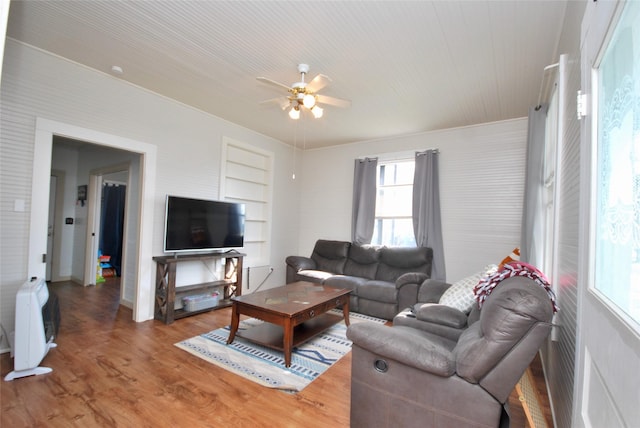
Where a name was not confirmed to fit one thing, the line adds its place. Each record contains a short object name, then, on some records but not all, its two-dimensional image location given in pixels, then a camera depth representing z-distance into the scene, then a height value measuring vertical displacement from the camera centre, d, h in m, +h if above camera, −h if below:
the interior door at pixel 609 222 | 0.70 +0.02
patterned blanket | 1.58 -0.30
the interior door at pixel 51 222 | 5.27 -0.30
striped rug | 2.27 -1.27
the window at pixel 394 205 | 4.70 +0.26
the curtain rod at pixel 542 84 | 2.70 +1.43
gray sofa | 3.68 -0.80
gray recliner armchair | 1.28 -0.71
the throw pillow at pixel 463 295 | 2.43 -0.62
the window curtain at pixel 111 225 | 6.20 -0.35
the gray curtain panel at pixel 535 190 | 2.68 +0.35
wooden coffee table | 2.52 -0.89
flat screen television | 3.53 -0.17
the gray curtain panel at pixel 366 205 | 4.88 +0.24
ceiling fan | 2.44 +1.12
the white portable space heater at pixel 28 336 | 2.16 -1.00
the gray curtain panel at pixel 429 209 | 4.23 +0.20
